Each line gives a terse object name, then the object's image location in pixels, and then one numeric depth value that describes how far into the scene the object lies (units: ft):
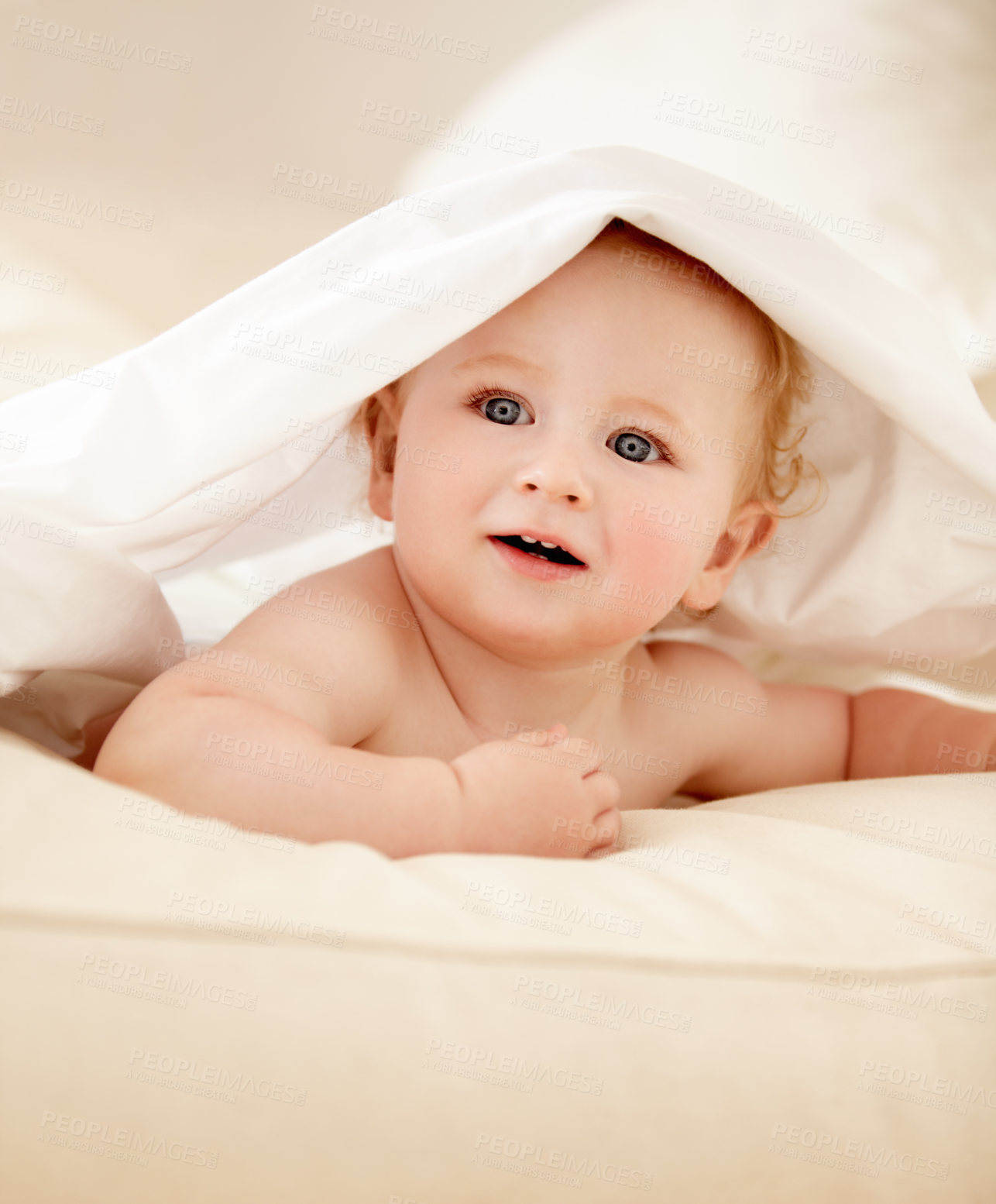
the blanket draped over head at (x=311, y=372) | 2.16
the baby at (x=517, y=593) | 2.04
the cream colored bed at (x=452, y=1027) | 1.79
